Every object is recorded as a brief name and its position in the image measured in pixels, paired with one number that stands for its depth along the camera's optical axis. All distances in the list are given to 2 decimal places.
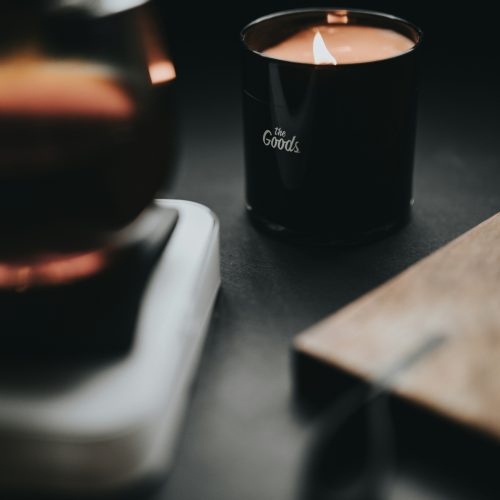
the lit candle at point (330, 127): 0.51
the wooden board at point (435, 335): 0.42
